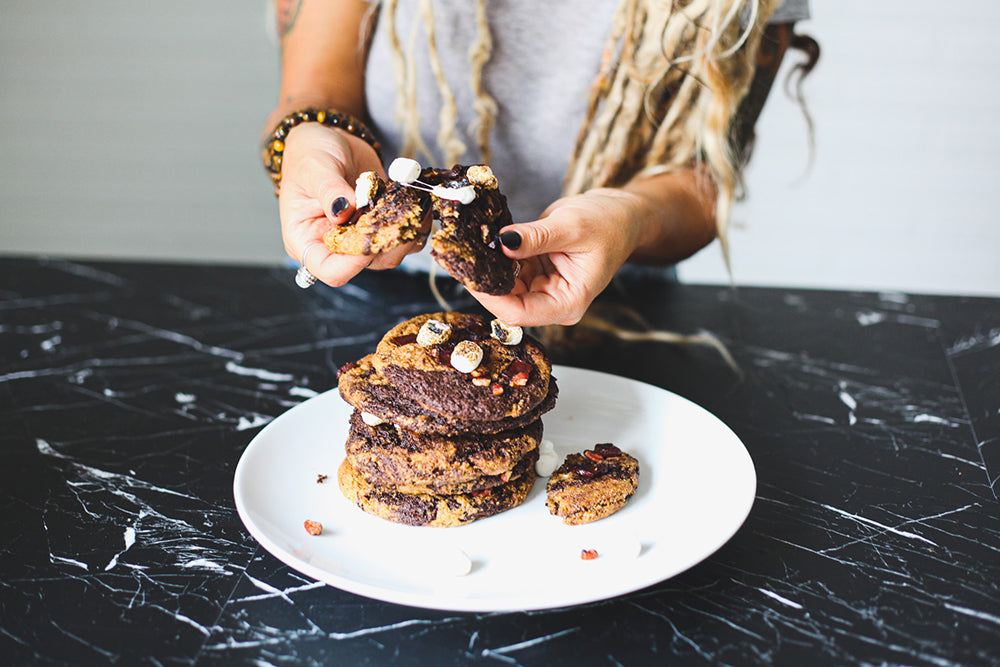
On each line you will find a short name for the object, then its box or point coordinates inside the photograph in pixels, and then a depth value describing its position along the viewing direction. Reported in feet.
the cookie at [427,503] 1.92
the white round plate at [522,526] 1.73
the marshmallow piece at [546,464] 2.05
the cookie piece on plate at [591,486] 1.92
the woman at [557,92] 2.56
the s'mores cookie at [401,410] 1.90
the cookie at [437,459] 1.91
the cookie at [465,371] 1.88
